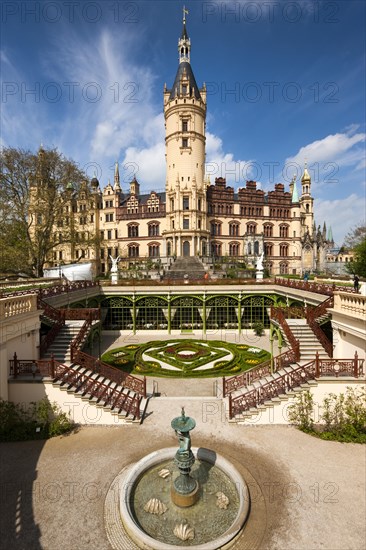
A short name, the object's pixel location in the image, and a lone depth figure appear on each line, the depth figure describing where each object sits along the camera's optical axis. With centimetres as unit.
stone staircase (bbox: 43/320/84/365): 1445
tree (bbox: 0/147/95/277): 2680
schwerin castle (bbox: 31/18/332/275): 4991
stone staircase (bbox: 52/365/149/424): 1159
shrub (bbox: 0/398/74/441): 1077
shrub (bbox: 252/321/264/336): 2614
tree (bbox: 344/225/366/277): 2715
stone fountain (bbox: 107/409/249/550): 662
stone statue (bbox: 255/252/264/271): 2948
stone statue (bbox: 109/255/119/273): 2952
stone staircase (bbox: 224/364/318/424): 1170
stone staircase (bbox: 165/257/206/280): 3988
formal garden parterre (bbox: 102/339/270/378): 1772
